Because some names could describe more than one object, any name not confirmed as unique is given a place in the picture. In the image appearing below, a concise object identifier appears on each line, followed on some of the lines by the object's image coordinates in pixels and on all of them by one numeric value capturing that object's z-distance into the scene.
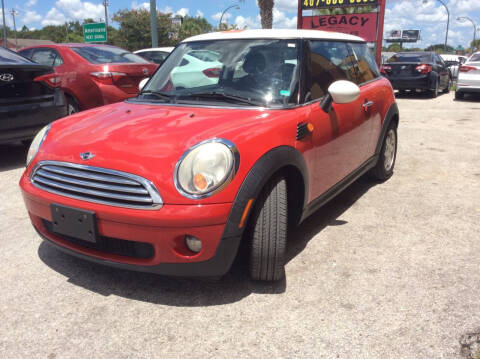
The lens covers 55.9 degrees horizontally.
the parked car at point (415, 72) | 13.05
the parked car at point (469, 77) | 11.89
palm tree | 16.22
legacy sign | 15.19
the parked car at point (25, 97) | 5.05
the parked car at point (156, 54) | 10.98
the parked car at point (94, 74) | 6.39
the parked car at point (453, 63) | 15.77
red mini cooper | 2.26
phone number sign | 14.70
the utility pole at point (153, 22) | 12.16
